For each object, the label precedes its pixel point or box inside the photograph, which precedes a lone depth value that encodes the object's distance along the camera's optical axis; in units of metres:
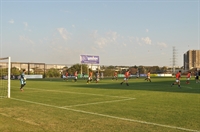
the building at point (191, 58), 150.10
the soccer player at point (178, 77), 26.99
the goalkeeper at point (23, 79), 22.25
